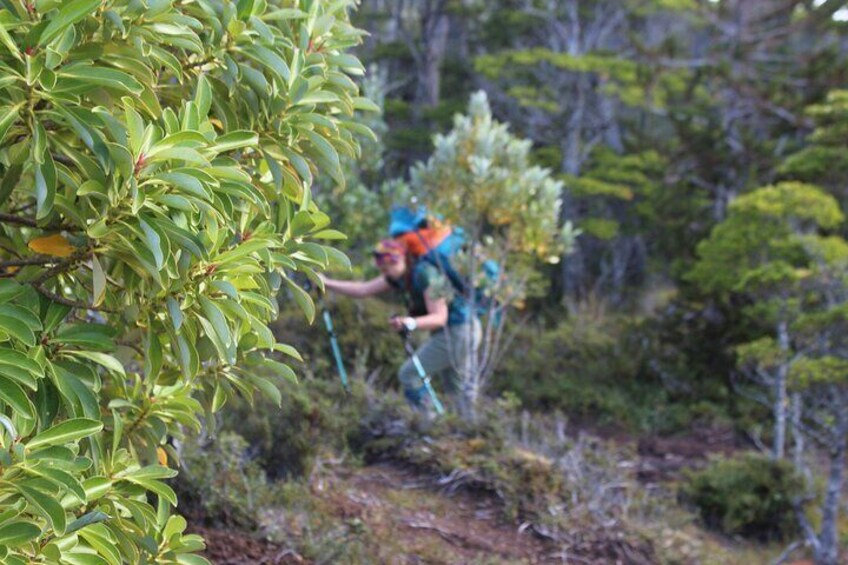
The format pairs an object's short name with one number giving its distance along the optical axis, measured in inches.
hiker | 275.4
